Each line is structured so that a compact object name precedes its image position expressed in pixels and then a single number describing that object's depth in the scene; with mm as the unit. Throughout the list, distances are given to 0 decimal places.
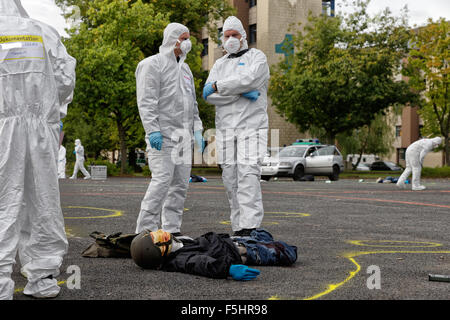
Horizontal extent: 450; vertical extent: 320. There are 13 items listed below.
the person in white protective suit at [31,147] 3732
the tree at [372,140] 48469
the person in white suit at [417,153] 17734
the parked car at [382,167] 53469
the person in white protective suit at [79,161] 26891
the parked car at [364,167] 56709
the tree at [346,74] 35938
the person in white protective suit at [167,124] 5855
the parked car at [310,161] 26109
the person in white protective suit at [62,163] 28044
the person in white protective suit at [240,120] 5973
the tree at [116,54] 31203
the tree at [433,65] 36281
